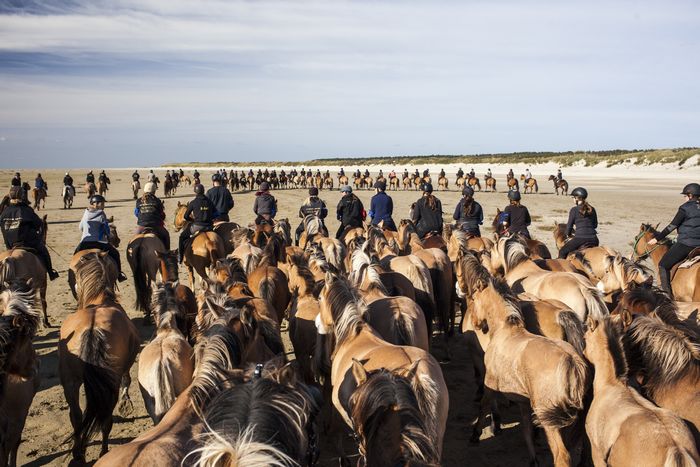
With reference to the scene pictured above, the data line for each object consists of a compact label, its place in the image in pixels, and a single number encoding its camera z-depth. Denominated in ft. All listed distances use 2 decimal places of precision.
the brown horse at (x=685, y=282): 25.32
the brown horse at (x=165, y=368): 14.37
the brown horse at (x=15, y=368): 13.67
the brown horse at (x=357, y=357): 11.75
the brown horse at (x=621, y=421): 10.28
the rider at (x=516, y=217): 34.71
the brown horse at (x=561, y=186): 123.03
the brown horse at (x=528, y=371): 13.88
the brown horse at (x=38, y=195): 93.56
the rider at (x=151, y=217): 36.11
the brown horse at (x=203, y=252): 35.42
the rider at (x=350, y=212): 39.32
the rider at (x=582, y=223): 31.73
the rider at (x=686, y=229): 25.90
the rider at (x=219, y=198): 39.05
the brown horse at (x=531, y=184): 127.41
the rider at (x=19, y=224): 28.76
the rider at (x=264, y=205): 40.42
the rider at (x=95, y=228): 29.91
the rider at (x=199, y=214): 36.76
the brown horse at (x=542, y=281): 20.58
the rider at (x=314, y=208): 39.81
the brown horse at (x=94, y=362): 16.02
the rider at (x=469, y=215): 36.58
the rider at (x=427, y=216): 37.68
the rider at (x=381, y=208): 38.99
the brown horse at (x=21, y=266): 26.84
